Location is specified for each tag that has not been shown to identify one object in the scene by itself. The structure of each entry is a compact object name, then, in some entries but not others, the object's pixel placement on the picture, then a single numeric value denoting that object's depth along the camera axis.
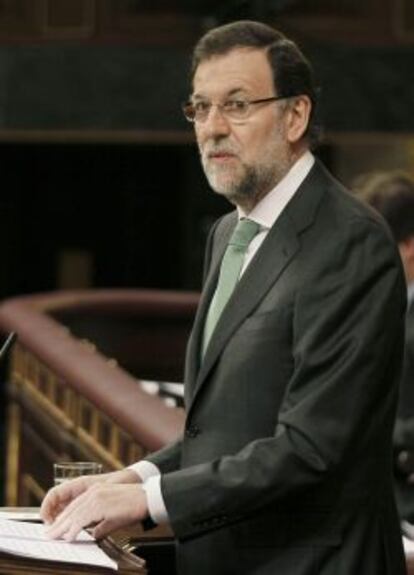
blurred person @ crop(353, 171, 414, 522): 8.62
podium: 4.27
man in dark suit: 4.41
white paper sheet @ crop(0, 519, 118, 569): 4.31
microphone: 4.98
